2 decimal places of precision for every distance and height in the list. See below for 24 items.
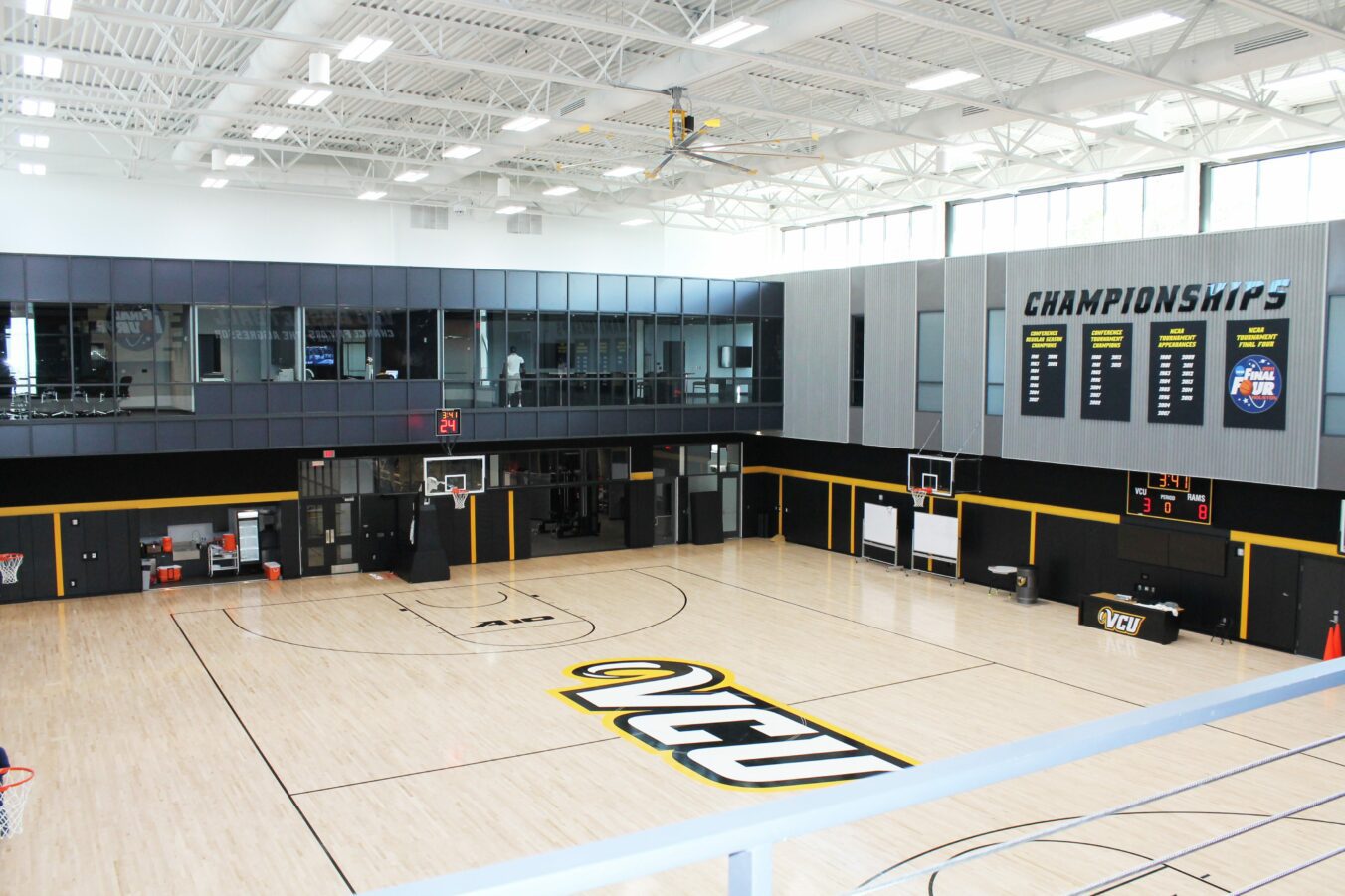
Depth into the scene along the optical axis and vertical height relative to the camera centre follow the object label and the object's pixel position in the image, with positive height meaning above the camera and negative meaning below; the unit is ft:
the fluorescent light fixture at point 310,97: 62.75 +17.11
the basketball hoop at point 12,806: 42.04 -17.30
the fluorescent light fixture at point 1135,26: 51.37 +17.97
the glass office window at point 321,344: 89.30 +3.41
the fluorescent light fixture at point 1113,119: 75.77 +19.69
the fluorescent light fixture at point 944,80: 60.54 +17.93
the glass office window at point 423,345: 93.86 +3.58
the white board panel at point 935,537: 94.22 -13.18
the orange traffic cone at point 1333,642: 65.31 -15.35
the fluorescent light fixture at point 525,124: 71.41 +17.86
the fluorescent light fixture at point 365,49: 52.29 +16.74
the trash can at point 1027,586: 85.25 -15.67
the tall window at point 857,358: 101.09 +2.98
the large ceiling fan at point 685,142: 58.59 +13.90
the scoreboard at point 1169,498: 74.02 -7.57
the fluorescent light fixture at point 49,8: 46.01 +16.34
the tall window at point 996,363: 86.43 +2.25
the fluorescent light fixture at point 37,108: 71.72 +18.67
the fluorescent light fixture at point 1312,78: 70.49 +21.32
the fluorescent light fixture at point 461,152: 84.43 +18.65
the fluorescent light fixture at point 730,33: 51.37 +17.47
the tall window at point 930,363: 92.22 +2.37
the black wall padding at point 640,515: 110.11 -13.20
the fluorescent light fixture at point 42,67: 60.18 +18.36
